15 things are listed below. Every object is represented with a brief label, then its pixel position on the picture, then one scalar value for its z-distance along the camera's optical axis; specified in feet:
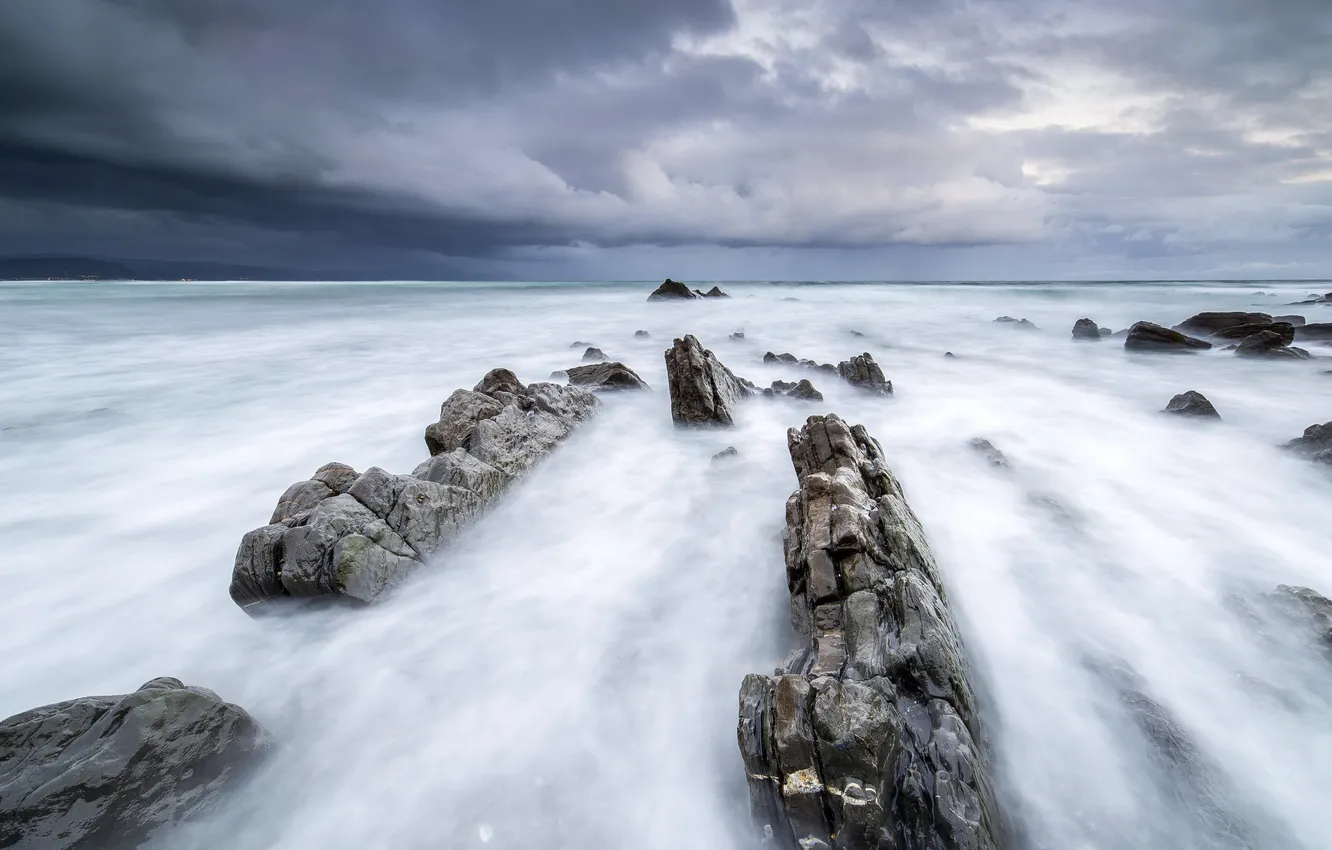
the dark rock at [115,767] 9.64
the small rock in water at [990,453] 27.50
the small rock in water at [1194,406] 34.71
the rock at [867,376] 42.27
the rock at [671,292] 145.48
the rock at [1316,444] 26.66
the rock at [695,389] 34.17
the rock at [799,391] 39.14
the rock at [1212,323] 68.45
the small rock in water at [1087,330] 72.90
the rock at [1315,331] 65.87
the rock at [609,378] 42.52
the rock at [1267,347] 52.34
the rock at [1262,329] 55.52
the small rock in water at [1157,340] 60.08
